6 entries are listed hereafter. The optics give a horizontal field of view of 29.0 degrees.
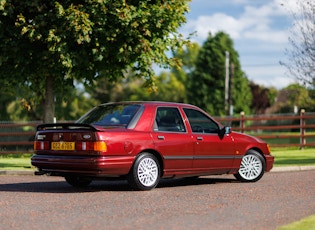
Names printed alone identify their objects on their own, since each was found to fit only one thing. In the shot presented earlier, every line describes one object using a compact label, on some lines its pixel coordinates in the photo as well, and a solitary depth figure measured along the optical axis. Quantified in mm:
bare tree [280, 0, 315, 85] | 23266
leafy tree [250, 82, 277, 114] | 82812
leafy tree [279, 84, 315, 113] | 67600
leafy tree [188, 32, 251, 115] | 69400
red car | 10375
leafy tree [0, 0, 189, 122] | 16859
